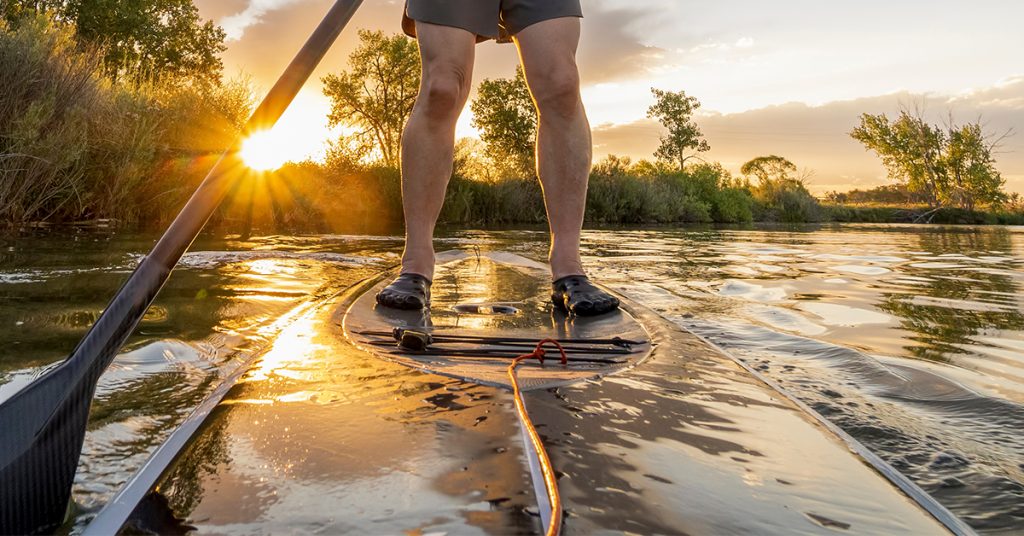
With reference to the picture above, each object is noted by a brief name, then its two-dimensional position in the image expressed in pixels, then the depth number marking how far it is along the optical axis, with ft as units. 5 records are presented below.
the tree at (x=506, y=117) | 125.80
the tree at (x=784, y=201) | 99.40
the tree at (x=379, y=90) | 118.73
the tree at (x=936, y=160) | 113.19
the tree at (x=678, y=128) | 151.23
